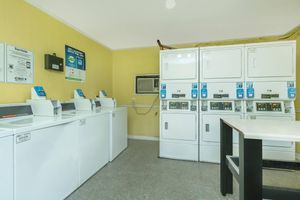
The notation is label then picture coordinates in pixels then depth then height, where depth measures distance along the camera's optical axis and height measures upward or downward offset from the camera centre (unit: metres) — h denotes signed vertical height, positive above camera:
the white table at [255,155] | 1.10 -0.38
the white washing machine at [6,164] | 1.17 -0.48
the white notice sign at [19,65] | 1.88 +0.41
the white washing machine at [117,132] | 2.87 -0.62
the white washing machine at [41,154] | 1.32 -0.52
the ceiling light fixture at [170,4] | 2.21 +1.33
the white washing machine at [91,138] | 2.07 -0.56
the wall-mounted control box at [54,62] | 2.37 +0.55
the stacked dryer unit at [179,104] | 2.89 -0.09
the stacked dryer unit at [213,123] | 2.75 -0.41
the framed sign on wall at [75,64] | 2.82 +0.64
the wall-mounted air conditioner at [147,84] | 4.18 +0.40
